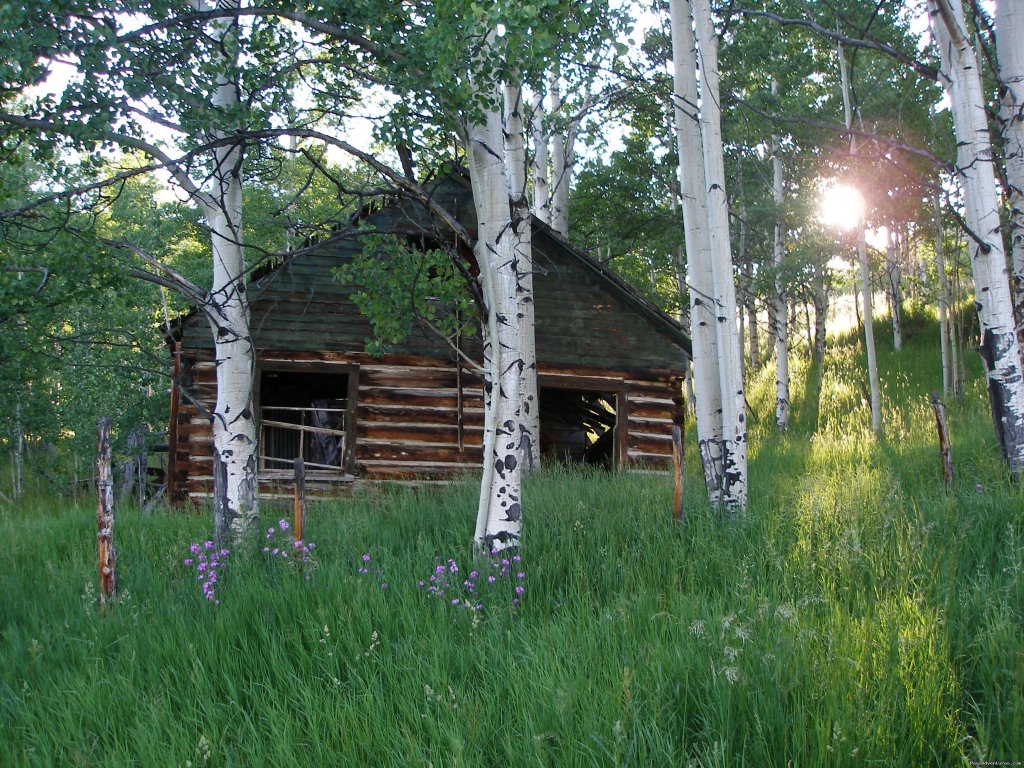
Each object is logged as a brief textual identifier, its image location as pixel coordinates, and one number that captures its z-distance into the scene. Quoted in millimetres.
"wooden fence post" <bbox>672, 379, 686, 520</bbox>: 6181
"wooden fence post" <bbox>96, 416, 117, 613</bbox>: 5523
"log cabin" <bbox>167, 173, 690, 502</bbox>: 11898
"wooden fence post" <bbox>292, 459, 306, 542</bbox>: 6180
